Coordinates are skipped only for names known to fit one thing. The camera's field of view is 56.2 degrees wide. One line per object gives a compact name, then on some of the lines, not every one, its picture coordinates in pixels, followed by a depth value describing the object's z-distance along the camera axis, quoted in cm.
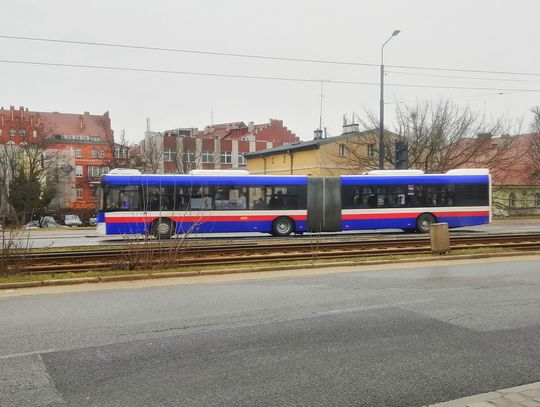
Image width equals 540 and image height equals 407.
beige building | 3903
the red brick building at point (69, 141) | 7081
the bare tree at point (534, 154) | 4915
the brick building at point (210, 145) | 5984
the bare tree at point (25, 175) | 4994
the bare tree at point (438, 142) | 3675
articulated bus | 2003
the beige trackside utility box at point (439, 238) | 1408
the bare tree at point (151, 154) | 5453
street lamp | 2678
